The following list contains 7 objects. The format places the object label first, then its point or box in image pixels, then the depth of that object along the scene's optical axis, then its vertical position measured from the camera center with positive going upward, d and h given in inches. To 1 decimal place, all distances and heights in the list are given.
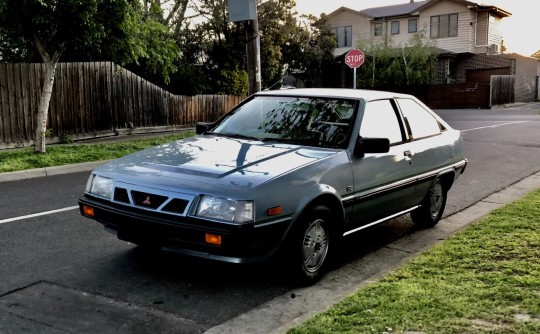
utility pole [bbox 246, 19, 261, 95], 481.7 +36.8
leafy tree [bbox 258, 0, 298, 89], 1047.0 +132.8
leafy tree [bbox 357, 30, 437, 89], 1515.7 +84.7
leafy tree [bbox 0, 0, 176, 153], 432.5 +58.3
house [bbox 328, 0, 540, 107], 1651.1 +169.6
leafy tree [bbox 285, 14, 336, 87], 1513.3 +120.8
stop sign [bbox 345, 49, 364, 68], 737.0 +48.5
